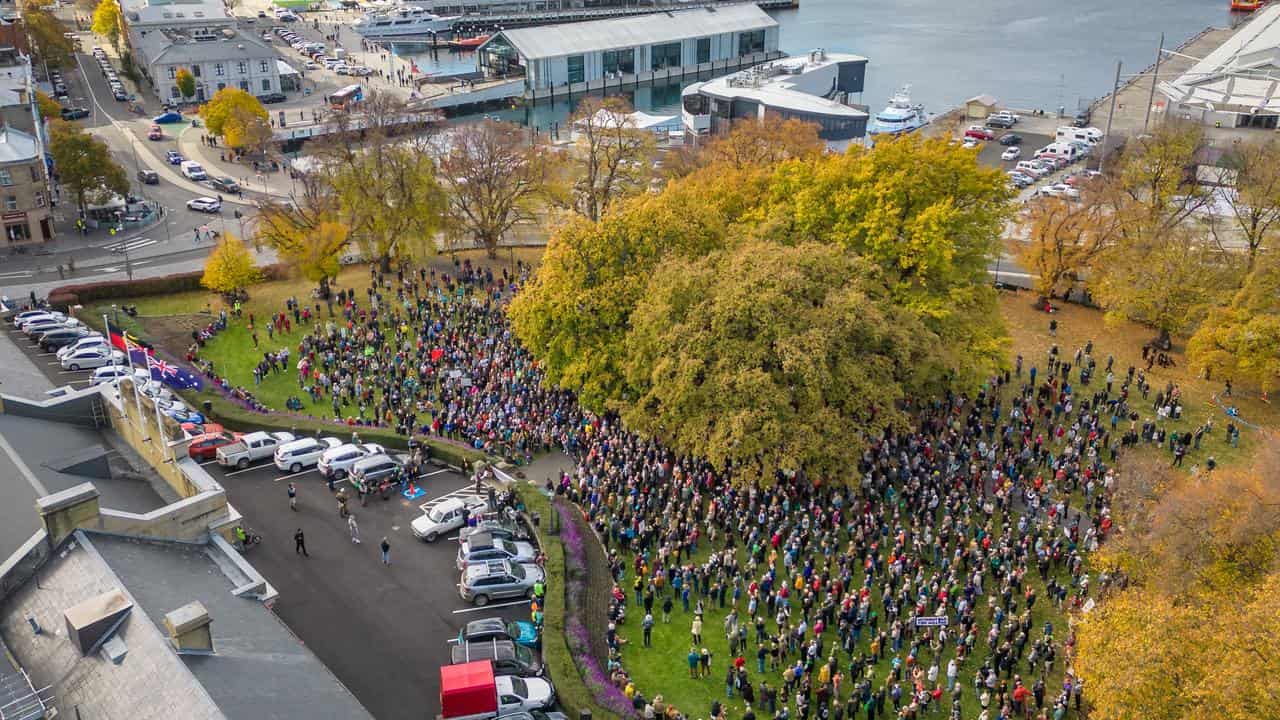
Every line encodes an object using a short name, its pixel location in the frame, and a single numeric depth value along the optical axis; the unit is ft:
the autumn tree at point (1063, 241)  194.70
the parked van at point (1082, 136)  309.01
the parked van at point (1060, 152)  297.53
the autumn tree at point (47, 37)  388.78
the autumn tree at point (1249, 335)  155.53
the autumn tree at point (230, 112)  300.40
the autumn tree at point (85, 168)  232.94
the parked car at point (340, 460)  134.72
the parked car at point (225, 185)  277.85
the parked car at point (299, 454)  136.77
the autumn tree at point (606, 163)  224.94
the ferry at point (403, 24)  515.09
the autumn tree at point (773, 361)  123.44
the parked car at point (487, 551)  115.34
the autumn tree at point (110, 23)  456.86
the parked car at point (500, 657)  100.01
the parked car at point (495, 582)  111.55
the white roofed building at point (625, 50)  412.98
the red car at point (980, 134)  320.29
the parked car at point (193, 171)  285.84
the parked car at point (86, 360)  160.04
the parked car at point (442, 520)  122.72
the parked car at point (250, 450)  137.08
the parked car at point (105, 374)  147.43
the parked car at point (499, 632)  104.01
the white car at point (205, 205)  259.60
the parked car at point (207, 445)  138.41
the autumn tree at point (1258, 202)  175.11
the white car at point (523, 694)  95.50
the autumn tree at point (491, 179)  216.13
